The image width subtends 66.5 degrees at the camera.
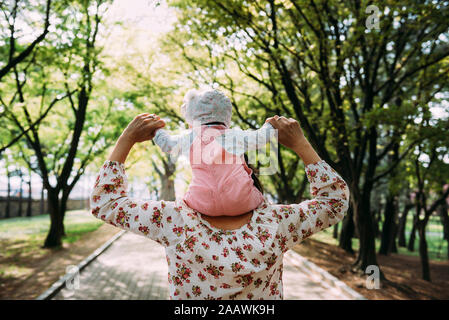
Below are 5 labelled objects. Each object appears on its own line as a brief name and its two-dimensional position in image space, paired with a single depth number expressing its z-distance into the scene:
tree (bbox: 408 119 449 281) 9.11
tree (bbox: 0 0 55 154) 6.49
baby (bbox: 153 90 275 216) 1.54
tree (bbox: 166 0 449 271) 6.86
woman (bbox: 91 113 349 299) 1.49
